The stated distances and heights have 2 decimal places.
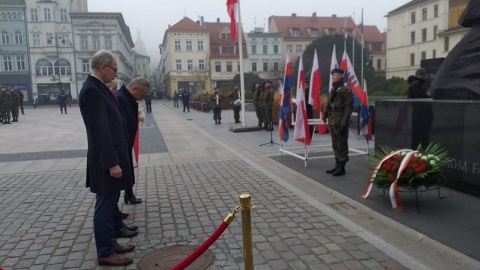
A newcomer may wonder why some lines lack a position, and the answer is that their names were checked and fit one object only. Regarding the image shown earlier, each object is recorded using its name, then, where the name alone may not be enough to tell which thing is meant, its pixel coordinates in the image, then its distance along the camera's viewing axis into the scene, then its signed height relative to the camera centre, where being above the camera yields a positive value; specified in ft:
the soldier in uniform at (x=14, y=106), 78.11 -1.30
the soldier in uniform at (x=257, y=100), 53.04 -0.91
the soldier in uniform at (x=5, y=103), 72.49 -0.54
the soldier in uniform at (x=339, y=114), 23.56 -1.37
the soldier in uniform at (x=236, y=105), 62.73 -1.77
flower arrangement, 16.99 -3.43
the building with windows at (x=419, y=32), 184.75 +28.15
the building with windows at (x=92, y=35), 214.28 +34.02
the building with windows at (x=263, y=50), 256.52 +27.14
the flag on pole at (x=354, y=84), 29.78 +0.47
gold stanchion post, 9.21 -3.06
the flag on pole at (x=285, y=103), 29.47 -0.83
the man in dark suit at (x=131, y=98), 17.71 -0.05
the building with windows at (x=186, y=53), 249.55 +26.07
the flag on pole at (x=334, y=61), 32.12 +2.38
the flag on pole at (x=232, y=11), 49.79 +10.14
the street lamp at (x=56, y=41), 202.80 +29.49
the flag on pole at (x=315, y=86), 29.37 +0.41
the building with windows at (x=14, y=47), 202.11 +26.53
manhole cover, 12.89 -5.36
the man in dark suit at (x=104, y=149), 12.13 -1.59
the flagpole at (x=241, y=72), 51.03 +2.64
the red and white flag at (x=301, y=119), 26.94 -1.80
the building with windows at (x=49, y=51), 203.92 +24.42
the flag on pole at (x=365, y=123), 28.81 -2.33
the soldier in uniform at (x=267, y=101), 50.01 -1.01
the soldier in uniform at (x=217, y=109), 64.79 -2.37
